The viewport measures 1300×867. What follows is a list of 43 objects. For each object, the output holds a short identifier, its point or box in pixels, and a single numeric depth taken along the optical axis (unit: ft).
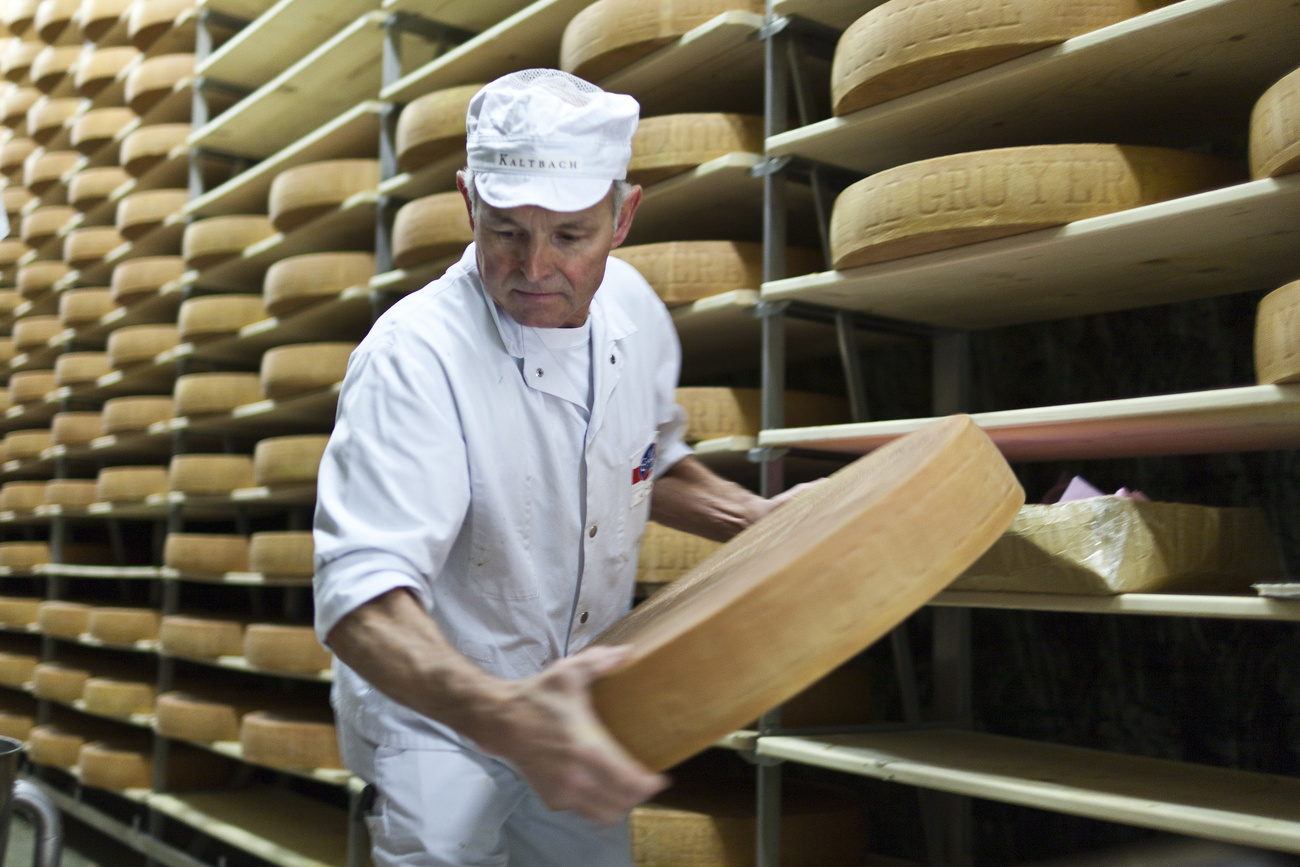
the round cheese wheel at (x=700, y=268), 7.34
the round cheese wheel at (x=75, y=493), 16.11
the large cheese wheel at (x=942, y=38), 5.42
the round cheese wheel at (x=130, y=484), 14.21
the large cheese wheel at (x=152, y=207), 14.85
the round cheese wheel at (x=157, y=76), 14.78
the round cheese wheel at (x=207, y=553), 12.33
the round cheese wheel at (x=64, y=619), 15.31
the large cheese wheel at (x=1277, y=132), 4.41
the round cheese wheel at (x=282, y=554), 10.78
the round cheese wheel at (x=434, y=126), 9.10
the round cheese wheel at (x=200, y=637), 12.05
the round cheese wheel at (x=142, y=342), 14.42
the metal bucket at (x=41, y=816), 3.98
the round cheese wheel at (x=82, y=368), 16.08
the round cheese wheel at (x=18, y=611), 17.37
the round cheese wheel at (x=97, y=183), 16.30
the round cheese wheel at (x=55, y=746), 15.15
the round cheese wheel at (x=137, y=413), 14.34
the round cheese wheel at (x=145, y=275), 14.52
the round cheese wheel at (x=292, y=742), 10.25
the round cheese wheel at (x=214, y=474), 12.61
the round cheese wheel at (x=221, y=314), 12.85
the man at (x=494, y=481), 3.70
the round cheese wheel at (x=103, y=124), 16.02
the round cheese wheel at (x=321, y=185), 11.06
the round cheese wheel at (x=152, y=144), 14.82
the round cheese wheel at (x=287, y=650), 10.45
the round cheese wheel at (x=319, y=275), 11.06
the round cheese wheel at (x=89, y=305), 16.30
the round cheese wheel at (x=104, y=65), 15.98
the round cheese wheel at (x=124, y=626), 14.03
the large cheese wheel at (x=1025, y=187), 5.24
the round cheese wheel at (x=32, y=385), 17.94
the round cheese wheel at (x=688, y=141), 7.41
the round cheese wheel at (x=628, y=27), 7.41
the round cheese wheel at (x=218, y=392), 12.71
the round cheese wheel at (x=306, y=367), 10.88
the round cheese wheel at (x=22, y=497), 17.51
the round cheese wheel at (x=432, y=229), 8.87
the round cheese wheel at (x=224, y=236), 12.88
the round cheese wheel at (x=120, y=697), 13.94
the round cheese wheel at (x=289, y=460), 10.87
